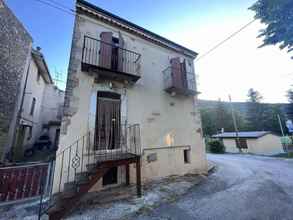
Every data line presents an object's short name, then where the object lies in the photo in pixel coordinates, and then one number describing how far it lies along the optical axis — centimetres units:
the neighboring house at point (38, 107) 870
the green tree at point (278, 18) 556
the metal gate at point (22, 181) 393
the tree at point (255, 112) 3020
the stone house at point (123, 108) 451
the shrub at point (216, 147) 1766
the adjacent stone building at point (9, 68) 675
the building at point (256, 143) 1722
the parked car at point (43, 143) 998
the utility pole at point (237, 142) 1858
